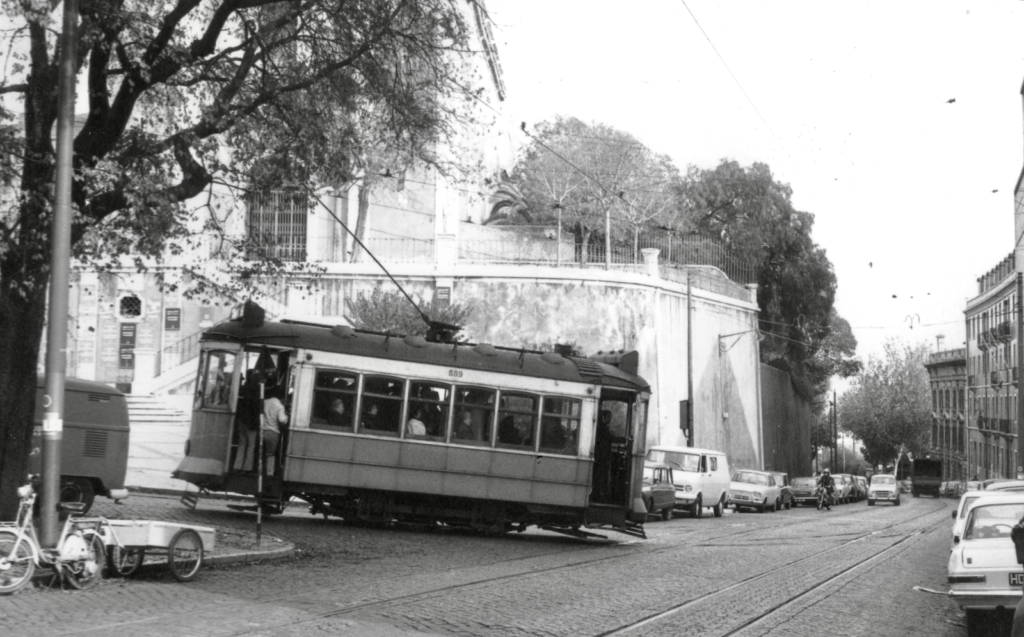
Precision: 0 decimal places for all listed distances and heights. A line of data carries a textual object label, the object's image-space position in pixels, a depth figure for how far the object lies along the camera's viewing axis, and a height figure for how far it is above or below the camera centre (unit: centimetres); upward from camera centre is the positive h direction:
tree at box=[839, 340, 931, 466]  10038 +423
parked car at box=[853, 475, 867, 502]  6956 -135
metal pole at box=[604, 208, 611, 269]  4688 +815
